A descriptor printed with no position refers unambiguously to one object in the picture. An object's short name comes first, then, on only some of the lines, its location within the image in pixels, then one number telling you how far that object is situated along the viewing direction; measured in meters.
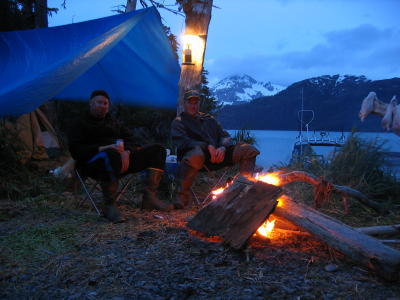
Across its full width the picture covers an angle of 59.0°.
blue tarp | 3.34
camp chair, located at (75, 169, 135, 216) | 3.27
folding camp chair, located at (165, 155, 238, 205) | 4.03
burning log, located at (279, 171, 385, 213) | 3.18
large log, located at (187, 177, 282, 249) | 2.25
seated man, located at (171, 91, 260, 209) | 3.53
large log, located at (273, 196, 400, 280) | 1.84
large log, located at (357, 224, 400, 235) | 2.56
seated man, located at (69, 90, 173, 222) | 3.14
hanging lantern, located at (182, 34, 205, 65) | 4.78
